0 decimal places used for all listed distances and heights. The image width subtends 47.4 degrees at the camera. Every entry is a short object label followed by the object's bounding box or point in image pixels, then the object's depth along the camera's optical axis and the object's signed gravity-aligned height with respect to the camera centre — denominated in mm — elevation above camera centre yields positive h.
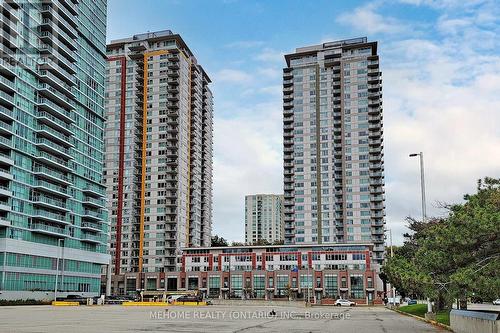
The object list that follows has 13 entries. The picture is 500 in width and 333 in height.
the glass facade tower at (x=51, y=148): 95000 +21224
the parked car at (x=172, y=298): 93406 -5748
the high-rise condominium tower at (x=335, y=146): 154000 +33050
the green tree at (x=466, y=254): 20781 +456
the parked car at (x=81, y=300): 85188 -5378
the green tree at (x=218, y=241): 180850 +7471
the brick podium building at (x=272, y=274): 134500 -2364
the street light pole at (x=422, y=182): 41062 +6032
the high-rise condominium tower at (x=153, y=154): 151500 +30126
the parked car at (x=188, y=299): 93000 -5612
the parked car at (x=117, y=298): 93469 -6124
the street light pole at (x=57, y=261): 95150 +467
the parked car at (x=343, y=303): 102962 -6845
